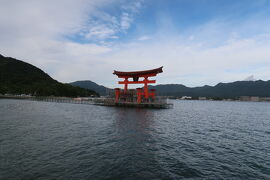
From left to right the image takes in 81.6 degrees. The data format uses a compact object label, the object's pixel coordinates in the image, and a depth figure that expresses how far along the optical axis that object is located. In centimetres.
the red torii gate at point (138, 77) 4469
